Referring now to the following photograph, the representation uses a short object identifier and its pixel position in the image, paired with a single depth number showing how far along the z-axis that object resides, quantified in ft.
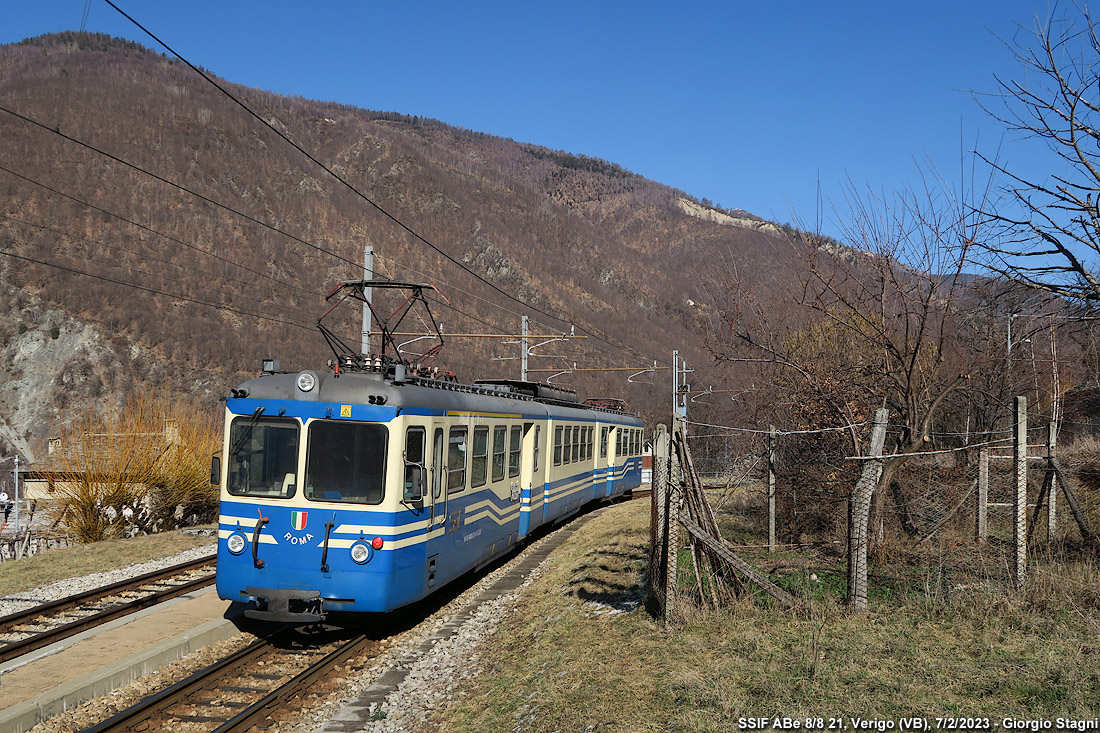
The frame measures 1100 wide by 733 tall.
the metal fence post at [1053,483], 26.21
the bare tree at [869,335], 32.78
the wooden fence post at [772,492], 37.75
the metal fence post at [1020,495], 23.85
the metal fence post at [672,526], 26.00
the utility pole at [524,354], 84.34
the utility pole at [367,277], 53.06
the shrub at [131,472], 64.28
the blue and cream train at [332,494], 28.89
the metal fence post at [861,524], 23.80
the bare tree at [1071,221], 24.52
